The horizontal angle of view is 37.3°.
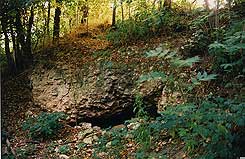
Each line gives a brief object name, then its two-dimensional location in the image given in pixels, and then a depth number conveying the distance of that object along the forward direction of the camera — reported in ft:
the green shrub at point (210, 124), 10.03
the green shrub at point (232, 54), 11.94
